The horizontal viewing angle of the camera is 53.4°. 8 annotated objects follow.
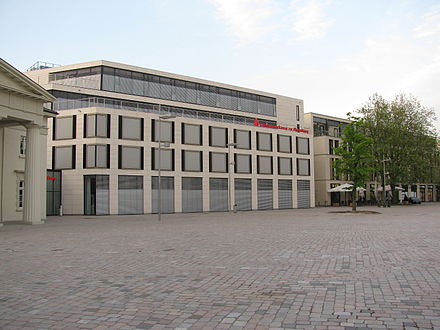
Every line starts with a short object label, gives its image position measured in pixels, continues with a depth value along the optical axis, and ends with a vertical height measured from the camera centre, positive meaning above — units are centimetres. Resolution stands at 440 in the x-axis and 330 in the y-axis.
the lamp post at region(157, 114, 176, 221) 2916 +475
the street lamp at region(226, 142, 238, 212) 5021 -73
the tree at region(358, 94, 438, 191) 6122 +645
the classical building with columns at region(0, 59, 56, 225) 2489 +289
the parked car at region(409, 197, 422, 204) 7025 -252
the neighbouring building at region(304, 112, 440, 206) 7025 +299
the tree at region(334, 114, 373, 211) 3991 +258
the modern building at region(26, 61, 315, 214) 4303 +462
